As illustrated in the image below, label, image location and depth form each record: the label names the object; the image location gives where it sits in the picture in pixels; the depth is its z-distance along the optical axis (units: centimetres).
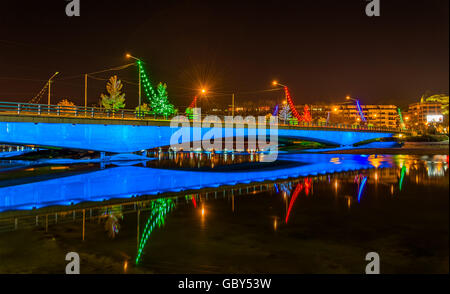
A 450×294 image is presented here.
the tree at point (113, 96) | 9219
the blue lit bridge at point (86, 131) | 3294
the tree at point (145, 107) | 11159
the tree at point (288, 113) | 14511
